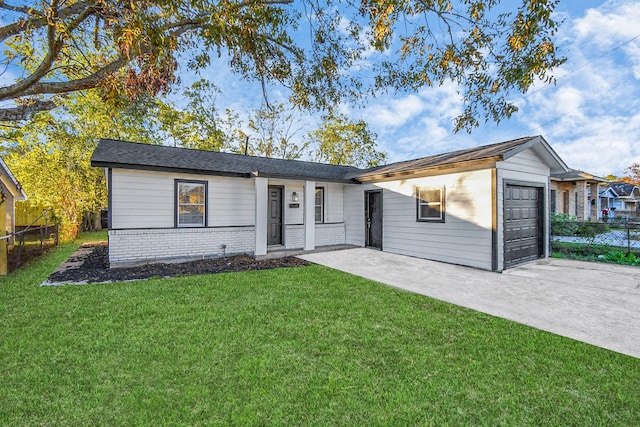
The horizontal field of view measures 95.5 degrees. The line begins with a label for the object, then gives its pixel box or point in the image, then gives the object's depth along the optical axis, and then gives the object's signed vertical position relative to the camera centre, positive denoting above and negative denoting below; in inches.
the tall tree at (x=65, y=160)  513.0 +98.3
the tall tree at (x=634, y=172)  1518.2 +222.5
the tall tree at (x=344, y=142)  876.0 +221.0
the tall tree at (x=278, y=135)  829.8 +233.1
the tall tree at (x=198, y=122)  745.0 +241.8
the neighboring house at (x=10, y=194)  346.9 +28.6
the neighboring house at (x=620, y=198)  969.9 +55.9
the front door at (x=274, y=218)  388.5 -5.6
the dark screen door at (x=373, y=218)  398.2 -6.0
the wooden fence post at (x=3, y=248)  258.2 -30.8
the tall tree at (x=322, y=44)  142.0 +105.1
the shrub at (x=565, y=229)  483.3 -26.2
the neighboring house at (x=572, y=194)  576.2 +41.1
